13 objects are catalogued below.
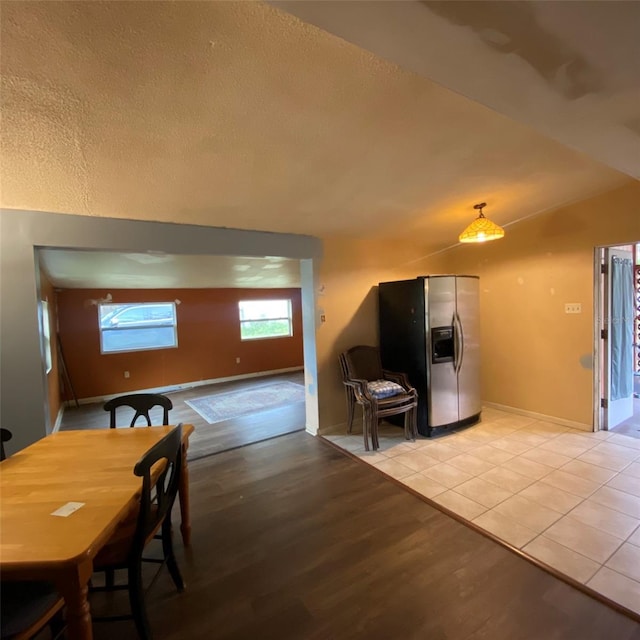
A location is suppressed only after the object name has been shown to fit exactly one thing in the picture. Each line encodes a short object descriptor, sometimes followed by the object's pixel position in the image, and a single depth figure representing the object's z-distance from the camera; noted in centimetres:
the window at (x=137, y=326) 592
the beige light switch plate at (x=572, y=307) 364
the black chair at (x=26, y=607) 109
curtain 366
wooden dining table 105
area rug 486
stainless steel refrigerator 353
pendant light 310
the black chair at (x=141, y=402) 221
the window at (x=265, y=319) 738
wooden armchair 337
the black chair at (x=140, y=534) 139
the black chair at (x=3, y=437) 174
